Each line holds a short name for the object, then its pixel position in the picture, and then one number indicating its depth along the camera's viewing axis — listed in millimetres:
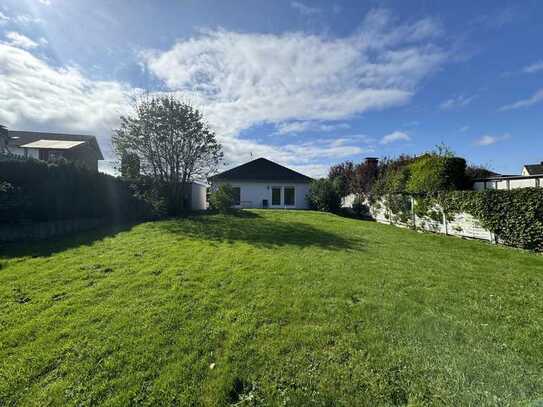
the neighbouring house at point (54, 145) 19844
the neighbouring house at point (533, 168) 17906
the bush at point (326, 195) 18094
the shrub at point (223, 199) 13961
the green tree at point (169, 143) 12266
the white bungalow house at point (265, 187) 19953
